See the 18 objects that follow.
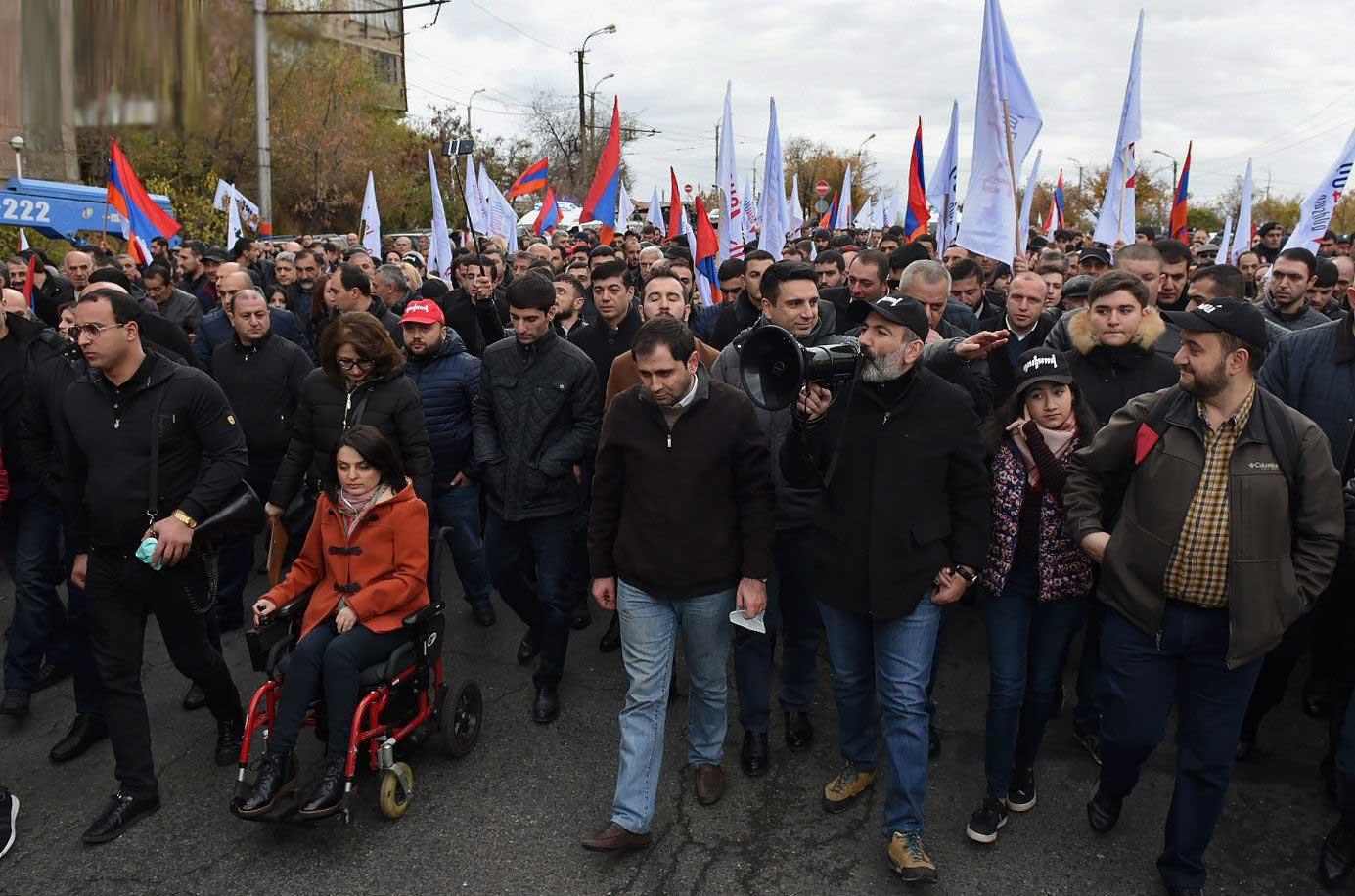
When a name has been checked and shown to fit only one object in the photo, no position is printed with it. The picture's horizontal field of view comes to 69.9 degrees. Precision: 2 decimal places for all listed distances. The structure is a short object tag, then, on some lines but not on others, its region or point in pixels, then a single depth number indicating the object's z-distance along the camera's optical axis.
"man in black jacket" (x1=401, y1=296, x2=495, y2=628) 5.11
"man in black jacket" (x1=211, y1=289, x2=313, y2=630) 5.47
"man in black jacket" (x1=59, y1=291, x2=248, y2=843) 3.71
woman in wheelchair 3.62
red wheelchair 3.68
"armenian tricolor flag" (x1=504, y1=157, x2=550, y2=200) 14.06
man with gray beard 3.28
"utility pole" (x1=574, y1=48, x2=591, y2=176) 40.44
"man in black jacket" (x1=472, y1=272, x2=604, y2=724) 4.63
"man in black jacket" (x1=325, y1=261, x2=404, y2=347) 5.70
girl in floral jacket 3.42
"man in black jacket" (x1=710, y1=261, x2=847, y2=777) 4.05
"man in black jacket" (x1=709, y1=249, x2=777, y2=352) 6.34
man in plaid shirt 2.94
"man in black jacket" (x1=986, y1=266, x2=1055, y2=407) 5.11
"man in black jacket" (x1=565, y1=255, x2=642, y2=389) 5.81
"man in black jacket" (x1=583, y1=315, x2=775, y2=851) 3.49
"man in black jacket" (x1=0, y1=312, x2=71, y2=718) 4.51
